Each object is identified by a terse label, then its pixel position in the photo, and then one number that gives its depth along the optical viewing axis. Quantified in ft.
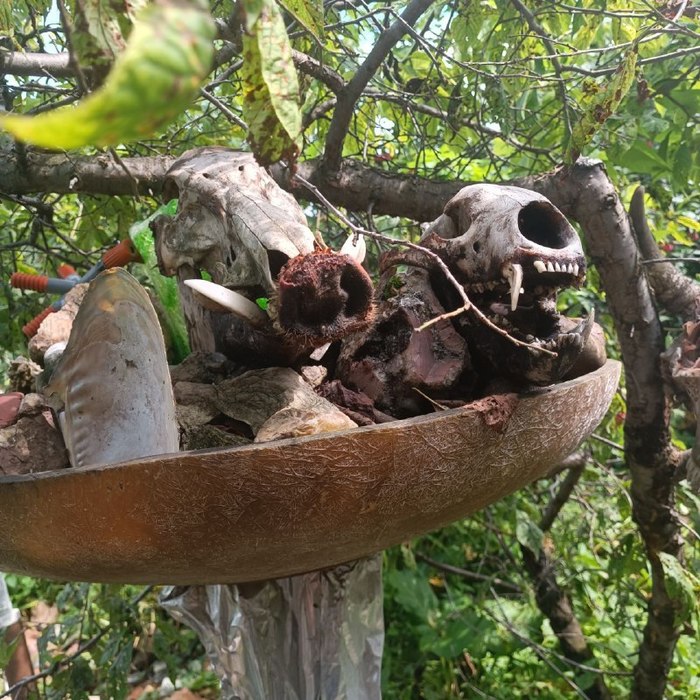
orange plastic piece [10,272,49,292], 2.80
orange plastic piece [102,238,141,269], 2.56
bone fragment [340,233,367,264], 1.74
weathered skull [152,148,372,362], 1.41
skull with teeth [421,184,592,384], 1.62
